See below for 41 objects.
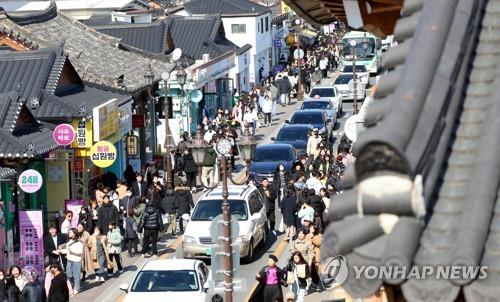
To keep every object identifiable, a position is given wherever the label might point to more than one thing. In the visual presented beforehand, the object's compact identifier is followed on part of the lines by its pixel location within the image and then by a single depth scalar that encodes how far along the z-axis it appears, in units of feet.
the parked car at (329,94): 187.01
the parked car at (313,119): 158.22
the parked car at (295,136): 144.97
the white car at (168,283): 71.31
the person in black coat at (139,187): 112.37
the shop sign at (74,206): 101.84
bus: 235.81
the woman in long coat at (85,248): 86.43
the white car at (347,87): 196.59
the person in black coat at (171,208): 105.29
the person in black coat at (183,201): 105.91
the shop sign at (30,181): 94.43
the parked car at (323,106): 173.78
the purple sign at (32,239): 87.30
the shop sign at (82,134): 116.78
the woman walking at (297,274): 76.28
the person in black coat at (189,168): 127.54
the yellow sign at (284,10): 296.22
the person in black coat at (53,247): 86.28
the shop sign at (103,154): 114.11
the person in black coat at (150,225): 95.14
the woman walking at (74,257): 84.12
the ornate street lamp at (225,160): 65.05
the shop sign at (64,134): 107.34
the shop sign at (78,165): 116.47
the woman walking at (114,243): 88.58
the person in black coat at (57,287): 73.36
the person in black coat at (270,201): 103.71
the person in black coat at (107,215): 94.22
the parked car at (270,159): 125.80
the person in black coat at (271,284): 72.79
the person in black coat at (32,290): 73.31
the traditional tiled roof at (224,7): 242.78
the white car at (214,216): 92.27
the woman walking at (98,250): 87.71
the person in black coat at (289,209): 98.94
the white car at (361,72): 210.38
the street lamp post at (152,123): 157.69
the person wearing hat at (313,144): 135.04
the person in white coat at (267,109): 183.73
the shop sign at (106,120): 118.64
